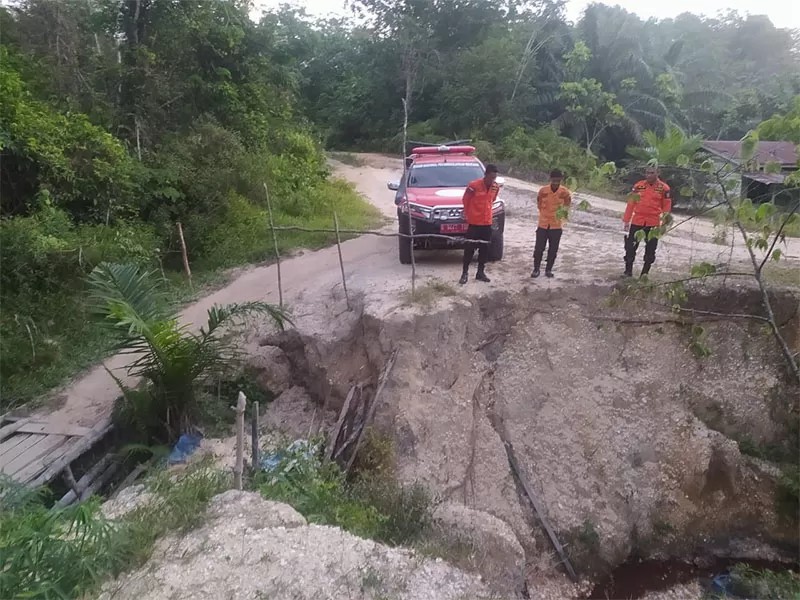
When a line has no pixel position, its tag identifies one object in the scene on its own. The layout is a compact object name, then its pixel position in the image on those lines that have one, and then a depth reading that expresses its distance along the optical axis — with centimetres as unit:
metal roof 1515
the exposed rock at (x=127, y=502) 507
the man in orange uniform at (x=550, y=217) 806
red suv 912
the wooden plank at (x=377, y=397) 704
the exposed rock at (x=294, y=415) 785
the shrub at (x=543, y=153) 2139
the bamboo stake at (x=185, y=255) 1141
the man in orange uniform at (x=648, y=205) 768
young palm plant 624
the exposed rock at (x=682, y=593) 717
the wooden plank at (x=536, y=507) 723
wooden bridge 636
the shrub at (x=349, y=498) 537
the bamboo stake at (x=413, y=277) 849
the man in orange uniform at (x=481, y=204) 807
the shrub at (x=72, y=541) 349
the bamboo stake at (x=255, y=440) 604
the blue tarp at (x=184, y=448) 670
